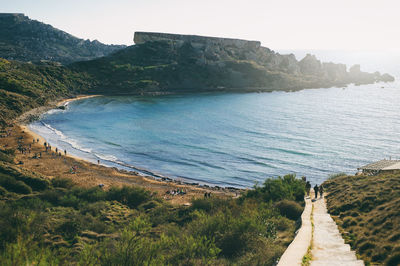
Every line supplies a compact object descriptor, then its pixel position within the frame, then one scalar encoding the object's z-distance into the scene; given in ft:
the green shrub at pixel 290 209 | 84.28
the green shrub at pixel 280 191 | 99.19
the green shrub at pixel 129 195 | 102.68
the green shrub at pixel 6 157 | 136.23
